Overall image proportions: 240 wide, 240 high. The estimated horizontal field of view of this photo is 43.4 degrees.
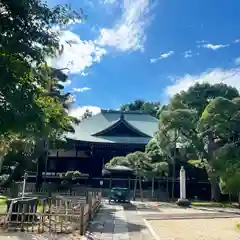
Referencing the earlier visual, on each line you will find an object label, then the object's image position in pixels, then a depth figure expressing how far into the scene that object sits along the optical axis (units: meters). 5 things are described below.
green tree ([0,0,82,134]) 5.04
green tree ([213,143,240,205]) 19.77
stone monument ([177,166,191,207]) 19.92
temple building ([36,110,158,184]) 29.30
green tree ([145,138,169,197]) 24.00
